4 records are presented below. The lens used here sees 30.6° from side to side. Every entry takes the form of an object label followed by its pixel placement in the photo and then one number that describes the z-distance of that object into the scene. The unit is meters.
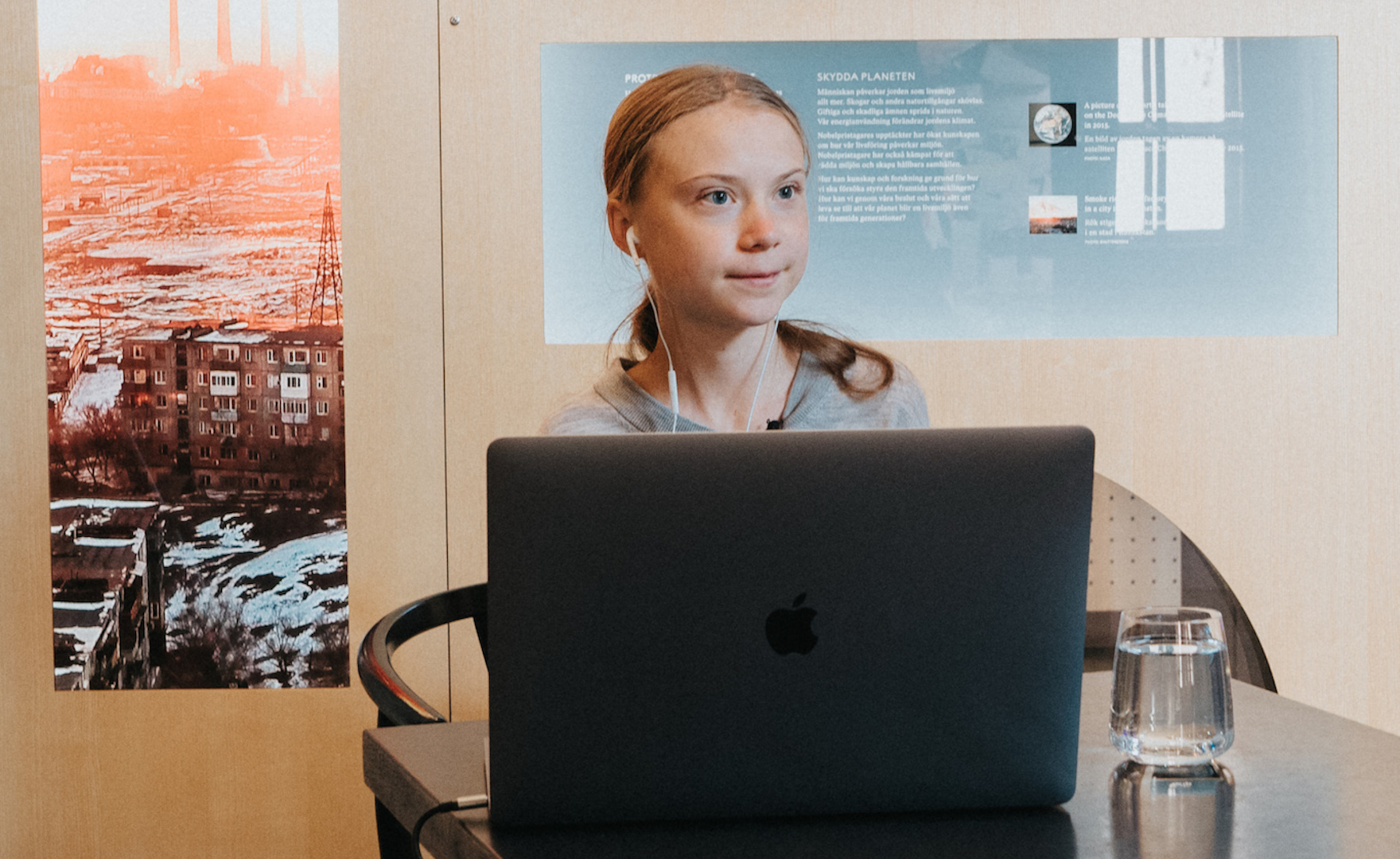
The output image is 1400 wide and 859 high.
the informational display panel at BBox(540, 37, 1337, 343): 3.18
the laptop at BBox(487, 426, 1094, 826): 1.48
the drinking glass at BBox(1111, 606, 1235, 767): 1.59
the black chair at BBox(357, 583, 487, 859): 1.88
